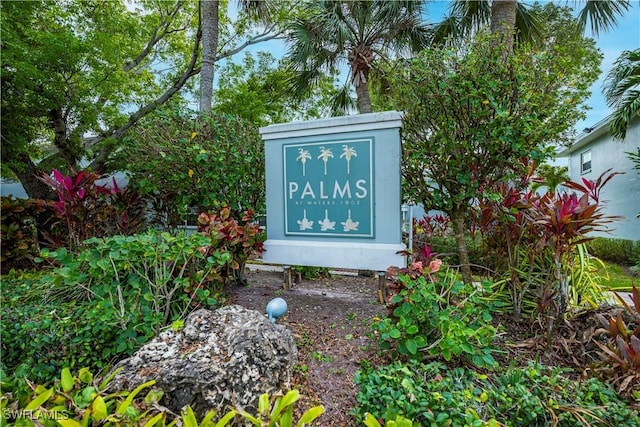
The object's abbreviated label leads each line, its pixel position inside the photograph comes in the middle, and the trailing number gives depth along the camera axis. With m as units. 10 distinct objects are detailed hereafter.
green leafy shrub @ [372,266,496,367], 2.08
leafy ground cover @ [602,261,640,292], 5.53
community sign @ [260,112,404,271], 3.29
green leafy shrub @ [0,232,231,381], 2.30
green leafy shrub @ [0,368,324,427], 1.53
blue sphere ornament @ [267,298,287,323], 2.49
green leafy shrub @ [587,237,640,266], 7.91
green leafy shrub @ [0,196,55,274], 4.63
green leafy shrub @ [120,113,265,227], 3.94
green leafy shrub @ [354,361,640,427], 1.68
